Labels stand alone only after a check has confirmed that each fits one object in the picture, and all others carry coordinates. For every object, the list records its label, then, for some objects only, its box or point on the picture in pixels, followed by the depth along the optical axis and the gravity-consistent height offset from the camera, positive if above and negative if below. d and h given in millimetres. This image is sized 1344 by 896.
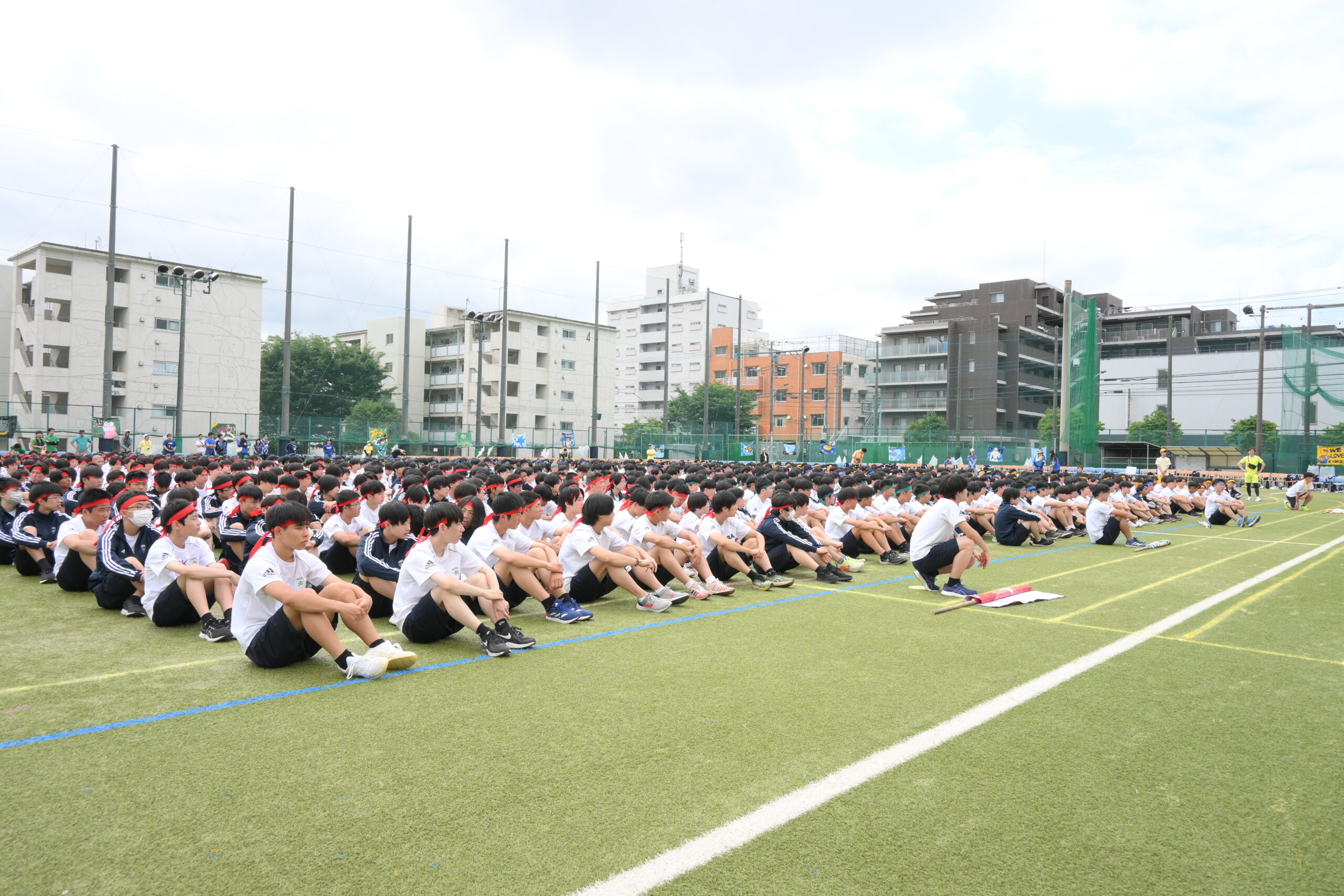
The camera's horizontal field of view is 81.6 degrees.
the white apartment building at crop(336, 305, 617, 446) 60406 +7183
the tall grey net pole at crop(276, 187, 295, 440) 34219 +6289
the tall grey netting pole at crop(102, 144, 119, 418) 28141 +4860
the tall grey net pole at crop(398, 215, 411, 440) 35719 +4500
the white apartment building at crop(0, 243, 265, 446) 40781 +6087
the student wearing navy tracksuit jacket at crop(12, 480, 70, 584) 7980 -914
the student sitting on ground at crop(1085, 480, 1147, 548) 13125 -815
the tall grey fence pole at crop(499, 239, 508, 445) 39238 +5231
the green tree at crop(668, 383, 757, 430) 71875 +5548
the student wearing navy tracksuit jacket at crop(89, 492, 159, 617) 6395 -858
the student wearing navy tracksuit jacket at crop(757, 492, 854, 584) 9195 -919
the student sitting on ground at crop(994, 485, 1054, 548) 12688 -880
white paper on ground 7789 -1280
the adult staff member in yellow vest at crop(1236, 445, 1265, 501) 26391 +356
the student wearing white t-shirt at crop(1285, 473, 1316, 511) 23281 -491
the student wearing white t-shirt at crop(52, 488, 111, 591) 6988 -836
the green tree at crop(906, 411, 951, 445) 49844 +2827
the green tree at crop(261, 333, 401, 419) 52750 +5807
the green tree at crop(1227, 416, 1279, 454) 44438 +2516
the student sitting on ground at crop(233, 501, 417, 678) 4836 -971
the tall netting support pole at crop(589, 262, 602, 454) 48344 +10322
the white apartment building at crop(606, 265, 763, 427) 85250 +14387
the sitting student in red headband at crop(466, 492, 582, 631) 6348 -823
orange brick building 69938 +7457
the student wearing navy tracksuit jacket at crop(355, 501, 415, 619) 6465 -852
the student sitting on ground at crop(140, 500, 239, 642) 5902 -969
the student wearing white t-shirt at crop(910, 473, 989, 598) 8102 -770
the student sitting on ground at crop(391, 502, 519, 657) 5582 -937
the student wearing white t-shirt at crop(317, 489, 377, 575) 7812 -767
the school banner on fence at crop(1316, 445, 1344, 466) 31219 +1028
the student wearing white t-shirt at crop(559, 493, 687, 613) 7105 -937
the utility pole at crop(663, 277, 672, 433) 47294 +7653
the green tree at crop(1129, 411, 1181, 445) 51406 +3281
